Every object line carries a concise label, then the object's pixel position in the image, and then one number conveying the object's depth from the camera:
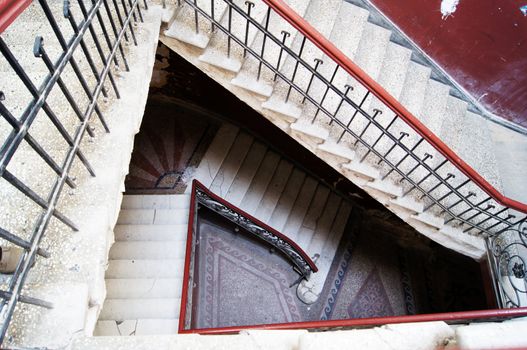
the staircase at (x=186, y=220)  4.28
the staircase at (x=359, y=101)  3.37
